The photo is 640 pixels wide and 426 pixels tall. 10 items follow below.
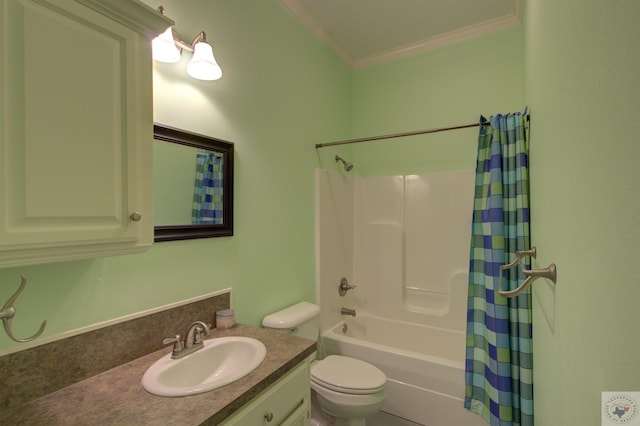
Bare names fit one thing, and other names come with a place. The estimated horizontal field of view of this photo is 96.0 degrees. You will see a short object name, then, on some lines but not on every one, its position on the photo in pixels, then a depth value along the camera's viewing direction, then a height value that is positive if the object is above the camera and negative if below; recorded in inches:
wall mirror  49.0 +5.5
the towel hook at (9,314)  27.1 -9.2
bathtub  69.7 -42.6
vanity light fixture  46.1 +27.0
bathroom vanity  31.0 -21.8
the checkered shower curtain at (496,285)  64.9 -17.9
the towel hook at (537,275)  34.2 -8.1
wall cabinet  26.6 +9.3
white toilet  63.4 -38.8
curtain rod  75.8 +22.2
